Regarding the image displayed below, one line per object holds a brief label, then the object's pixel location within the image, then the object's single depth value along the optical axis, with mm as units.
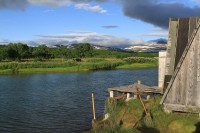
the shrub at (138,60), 79381
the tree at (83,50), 99041
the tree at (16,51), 76380
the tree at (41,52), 85516
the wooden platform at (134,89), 16524
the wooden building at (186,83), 12611
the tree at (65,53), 97474
